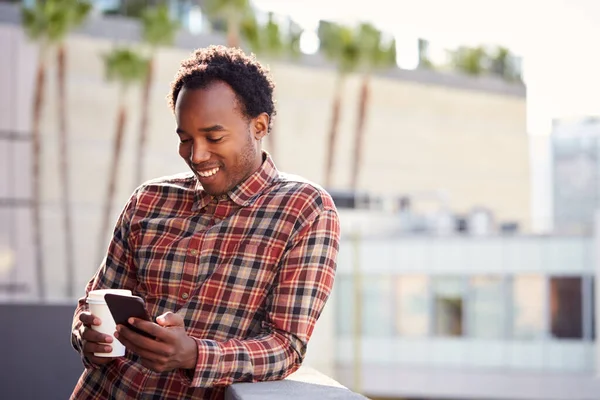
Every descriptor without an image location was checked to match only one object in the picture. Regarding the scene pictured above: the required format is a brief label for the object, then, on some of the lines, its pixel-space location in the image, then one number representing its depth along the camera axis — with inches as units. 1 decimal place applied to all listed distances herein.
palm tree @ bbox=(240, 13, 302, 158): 1186.6
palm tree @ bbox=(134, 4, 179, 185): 1083.3
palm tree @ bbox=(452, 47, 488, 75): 1473.9
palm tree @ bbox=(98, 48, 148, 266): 1050.7
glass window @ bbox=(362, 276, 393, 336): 847.1
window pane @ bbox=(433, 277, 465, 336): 828.6
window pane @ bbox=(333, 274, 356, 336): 847.7
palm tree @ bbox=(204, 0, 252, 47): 1152.2
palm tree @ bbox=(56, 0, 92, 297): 1012.5
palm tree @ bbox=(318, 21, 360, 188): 1251.8
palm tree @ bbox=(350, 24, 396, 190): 1255.5
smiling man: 83.8
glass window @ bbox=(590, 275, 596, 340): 788.6
